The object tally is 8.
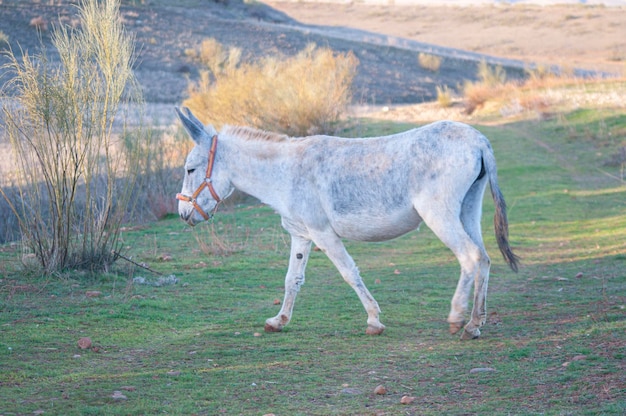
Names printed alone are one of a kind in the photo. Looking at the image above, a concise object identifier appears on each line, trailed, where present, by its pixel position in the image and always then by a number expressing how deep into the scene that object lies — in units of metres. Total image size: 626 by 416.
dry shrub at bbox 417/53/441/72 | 91.25
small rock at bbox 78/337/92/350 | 12.50
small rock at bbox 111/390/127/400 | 9.95
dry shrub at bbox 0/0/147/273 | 17.25
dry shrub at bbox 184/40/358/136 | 38.12
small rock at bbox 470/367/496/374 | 10.83
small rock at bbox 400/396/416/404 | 9.69
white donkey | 12.66
